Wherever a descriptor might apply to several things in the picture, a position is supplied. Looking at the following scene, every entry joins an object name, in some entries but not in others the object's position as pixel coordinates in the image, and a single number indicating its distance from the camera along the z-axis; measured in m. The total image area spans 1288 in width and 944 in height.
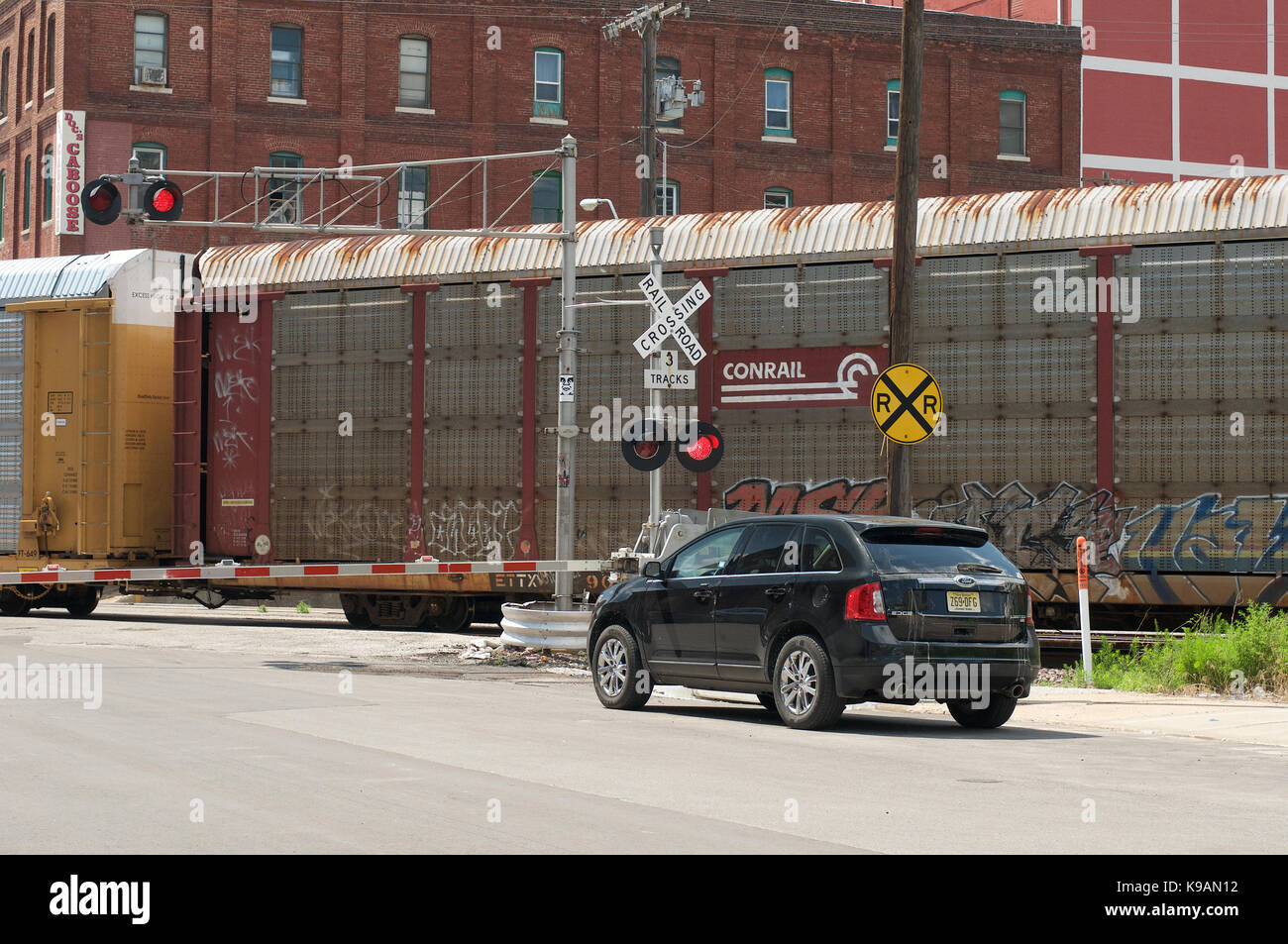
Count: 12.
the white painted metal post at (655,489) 19.75
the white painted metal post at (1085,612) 15.56
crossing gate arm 20.11
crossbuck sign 19.80
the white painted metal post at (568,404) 20.33
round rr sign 16.80
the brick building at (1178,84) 56.59
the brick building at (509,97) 46.81
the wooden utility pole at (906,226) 17.66
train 18.05
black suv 12.11
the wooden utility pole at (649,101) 30.53
